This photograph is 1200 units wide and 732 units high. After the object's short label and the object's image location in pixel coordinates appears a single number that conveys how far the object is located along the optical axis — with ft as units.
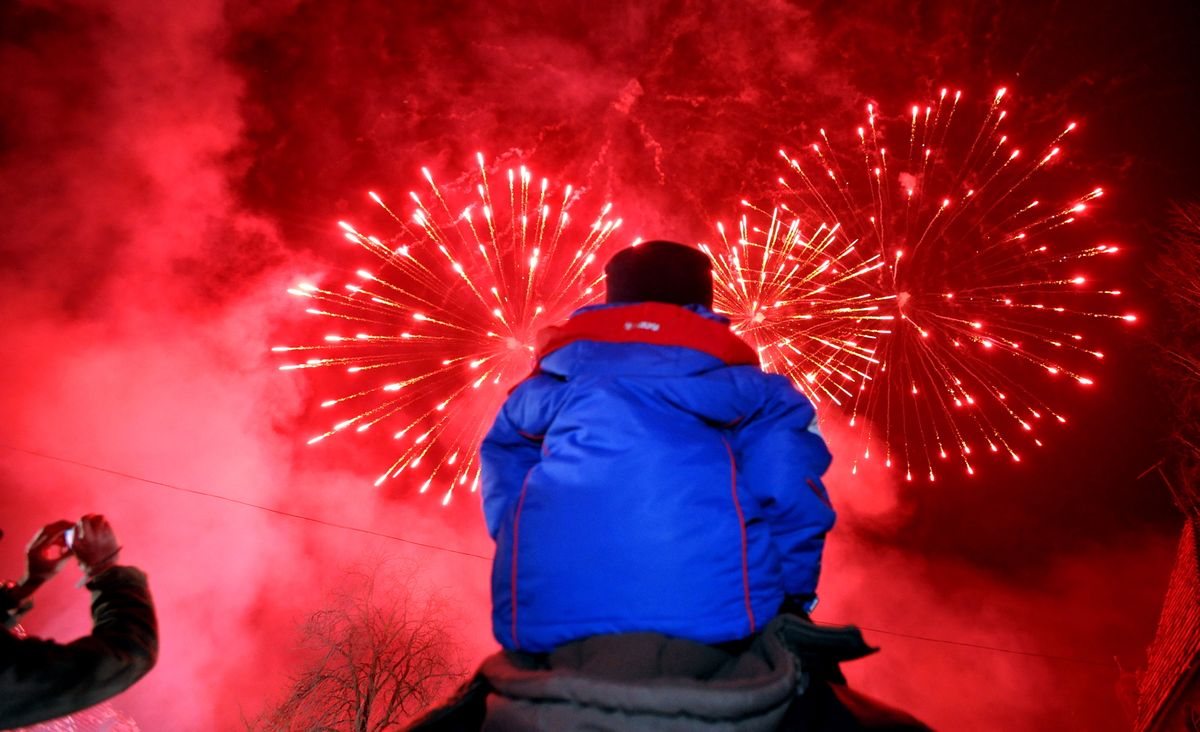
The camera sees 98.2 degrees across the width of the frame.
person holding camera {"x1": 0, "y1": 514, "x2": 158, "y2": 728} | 7.35
